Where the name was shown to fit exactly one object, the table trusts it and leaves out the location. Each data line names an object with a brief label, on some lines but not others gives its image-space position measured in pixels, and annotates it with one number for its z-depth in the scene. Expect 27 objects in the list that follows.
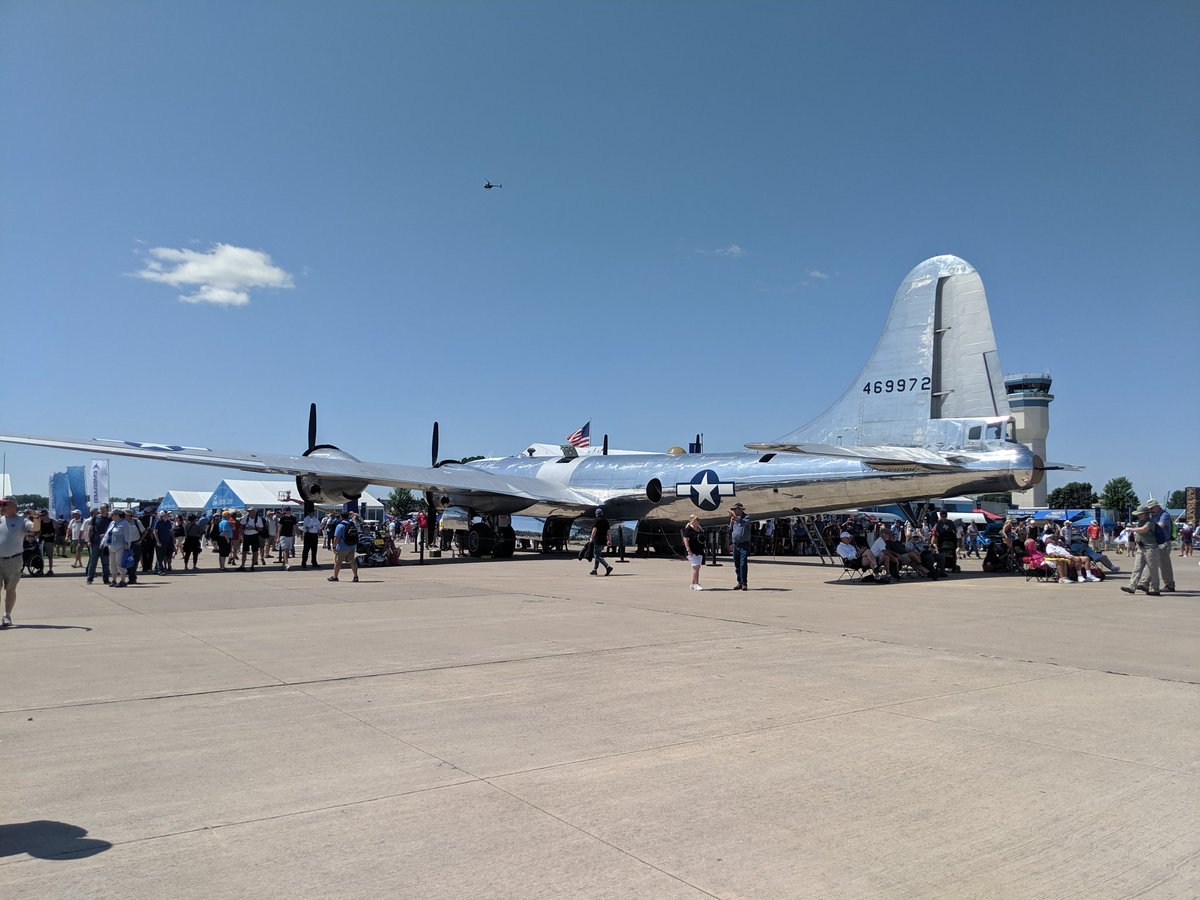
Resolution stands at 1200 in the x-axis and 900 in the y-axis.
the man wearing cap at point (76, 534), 22.16
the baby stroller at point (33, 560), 18.05
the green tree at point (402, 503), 95.19
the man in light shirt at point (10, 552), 9.91
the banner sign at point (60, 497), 37.03
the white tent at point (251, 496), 47.75
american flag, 43.31
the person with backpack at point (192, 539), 21.93
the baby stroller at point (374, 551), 22.77
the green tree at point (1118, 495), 92.25
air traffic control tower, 101.06
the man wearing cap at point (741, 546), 15.46
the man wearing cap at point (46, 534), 18.53
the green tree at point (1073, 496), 102.19
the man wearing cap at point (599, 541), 18.81
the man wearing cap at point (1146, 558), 14.48
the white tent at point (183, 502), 53.25
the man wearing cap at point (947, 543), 18.84
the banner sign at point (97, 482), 38.76
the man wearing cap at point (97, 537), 16.53
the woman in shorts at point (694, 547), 15.38
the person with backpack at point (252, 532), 21.67
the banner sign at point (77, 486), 36.16
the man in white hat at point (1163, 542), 14.55
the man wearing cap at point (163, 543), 19.70
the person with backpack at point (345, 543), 16.78
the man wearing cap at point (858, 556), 16.42
